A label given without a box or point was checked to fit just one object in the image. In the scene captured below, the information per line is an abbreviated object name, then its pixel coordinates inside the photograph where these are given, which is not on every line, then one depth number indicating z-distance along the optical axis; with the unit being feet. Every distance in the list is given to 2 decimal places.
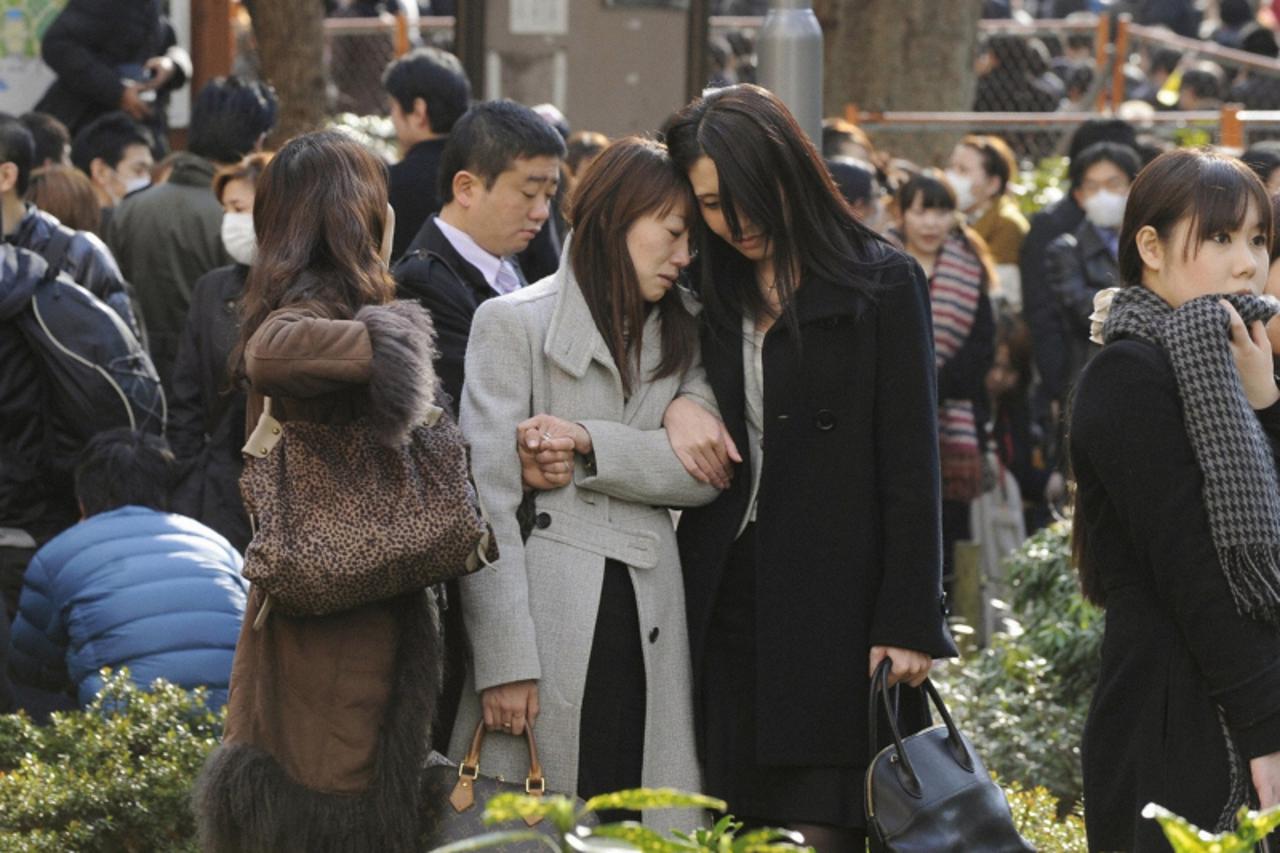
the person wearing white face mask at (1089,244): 61.93
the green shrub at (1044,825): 31.76
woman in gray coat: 26.71
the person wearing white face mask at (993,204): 69.97
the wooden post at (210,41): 73.36
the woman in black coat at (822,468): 26.43
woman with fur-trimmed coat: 25.95
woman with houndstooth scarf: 23.89
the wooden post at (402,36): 100.07
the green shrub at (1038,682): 42.55
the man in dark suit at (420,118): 45.03
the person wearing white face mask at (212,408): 42.75
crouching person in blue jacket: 37.47
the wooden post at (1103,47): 97.30
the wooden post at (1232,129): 71.36
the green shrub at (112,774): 32.63
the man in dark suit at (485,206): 32.86
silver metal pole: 38.34
